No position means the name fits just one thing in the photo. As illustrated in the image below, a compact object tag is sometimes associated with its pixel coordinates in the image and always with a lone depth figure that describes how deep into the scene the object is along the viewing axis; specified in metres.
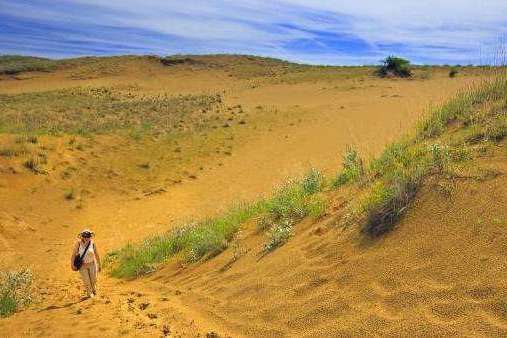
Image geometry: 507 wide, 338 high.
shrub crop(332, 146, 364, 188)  8.12
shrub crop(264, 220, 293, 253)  7.14
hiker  8.27
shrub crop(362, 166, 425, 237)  5.92
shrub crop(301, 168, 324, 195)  8.91
